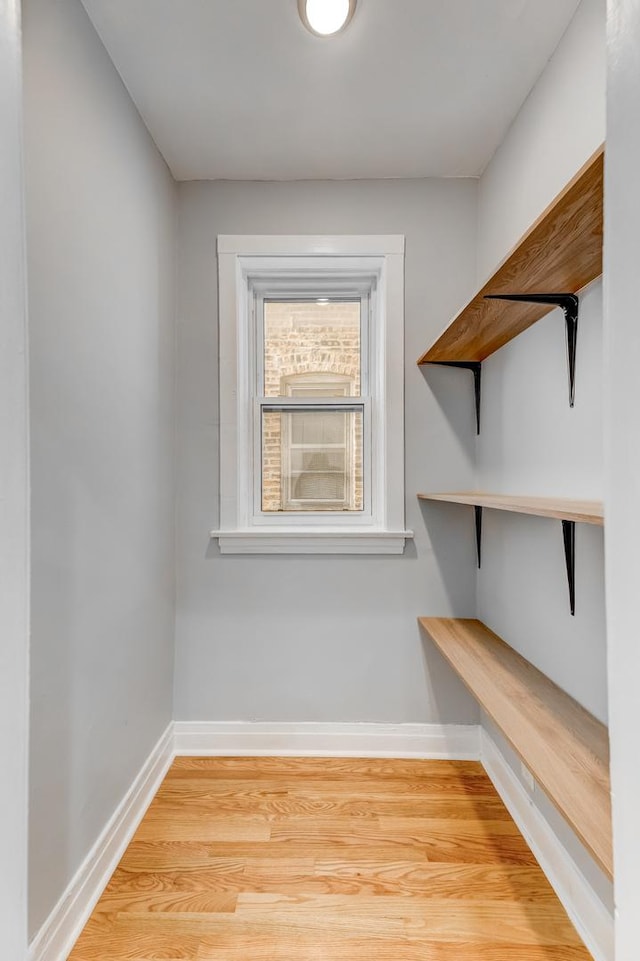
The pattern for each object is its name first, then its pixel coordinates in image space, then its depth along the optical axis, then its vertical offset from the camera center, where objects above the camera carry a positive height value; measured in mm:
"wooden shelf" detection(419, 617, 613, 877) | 997 -584
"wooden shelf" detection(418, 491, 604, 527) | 996 -48
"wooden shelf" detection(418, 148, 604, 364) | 989 +519
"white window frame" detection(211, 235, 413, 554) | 2244 +463
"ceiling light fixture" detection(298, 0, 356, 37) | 1401 +1251
